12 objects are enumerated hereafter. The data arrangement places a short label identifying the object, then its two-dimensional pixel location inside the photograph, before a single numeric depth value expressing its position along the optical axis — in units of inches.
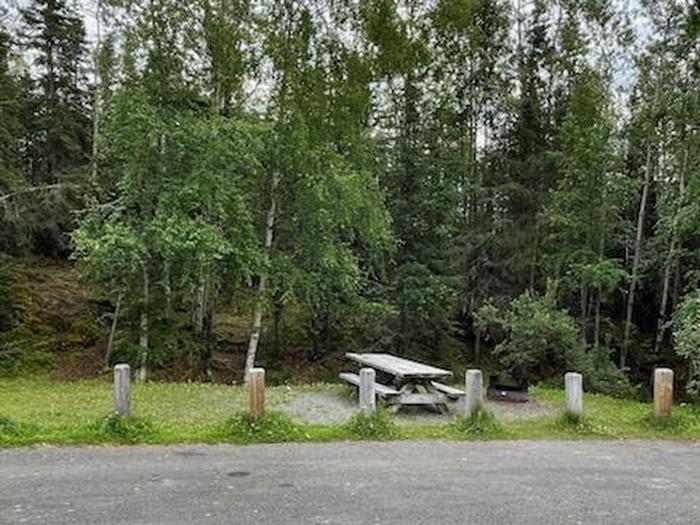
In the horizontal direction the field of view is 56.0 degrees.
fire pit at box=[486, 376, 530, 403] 466.9
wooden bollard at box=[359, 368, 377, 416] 316.5
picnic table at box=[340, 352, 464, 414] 390.6
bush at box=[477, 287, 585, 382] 583.8
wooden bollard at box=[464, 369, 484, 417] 321.7
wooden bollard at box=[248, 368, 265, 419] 304.7
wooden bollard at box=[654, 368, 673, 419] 333.4
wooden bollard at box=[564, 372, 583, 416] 330.3
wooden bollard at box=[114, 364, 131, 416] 301.4
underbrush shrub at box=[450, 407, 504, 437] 316.3
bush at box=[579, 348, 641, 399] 612.1
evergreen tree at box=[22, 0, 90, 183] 882.1
